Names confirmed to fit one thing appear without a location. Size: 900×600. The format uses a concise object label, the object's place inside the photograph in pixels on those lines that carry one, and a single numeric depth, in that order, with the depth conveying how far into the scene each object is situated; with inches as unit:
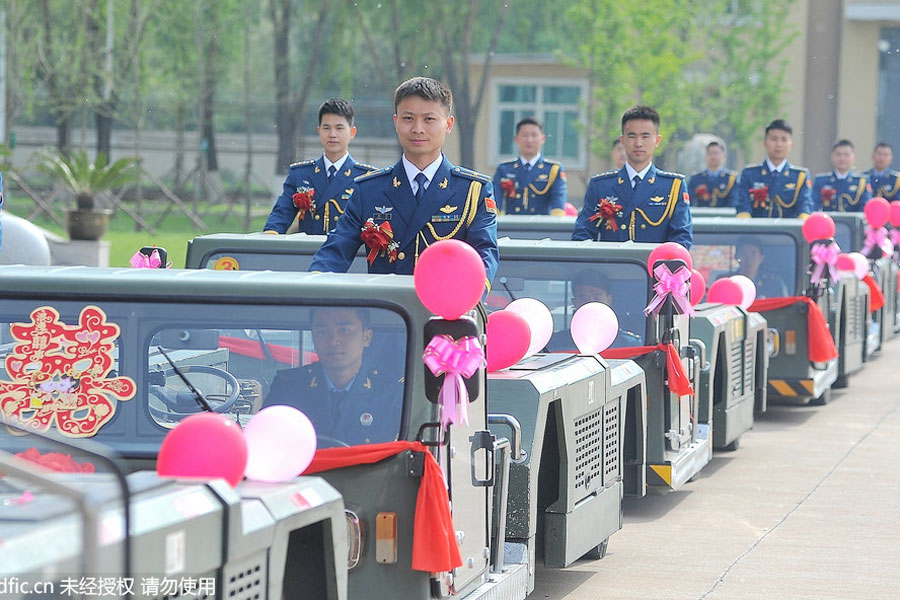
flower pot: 1455.6
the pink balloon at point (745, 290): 641.3
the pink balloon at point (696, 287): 534.7
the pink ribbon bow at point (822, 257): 710.8
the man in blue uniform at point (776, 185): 881.3
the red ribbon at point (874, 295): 907.6
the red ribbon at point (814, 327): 724.2
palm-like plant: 1526.7
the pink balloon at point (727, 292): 636.1
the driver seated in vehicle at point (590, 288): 500.1
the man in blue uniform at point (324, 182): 580.5
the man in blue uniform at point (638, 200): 610.9
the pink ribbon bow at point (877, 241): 956.0
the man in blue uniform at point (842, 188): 1187.8
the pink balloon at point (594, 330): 439.6
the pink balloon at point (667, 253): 488.6
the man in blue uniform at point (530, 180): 939.0
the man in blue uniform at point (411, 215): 375.5
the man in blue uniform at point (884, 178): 1287.7
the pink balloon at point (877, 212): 952.4
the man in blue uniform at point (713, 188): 1152.7
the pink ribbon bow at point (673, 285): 484.7
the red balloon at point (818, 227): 696.9
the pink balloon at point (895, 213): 1062.1
